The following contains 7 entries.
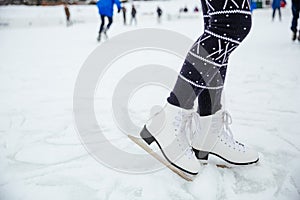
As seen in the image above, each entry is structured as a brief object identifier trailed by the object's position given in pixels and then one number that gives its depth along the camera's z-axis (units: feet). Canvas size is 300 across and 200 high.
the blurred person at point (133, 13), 41.22
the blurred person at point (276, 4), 35.13
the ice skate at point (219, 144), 2.83
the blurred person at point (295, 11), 11.87
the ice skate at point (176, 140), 2.72
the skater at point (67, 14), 38.83
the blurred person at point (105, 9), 17.42
